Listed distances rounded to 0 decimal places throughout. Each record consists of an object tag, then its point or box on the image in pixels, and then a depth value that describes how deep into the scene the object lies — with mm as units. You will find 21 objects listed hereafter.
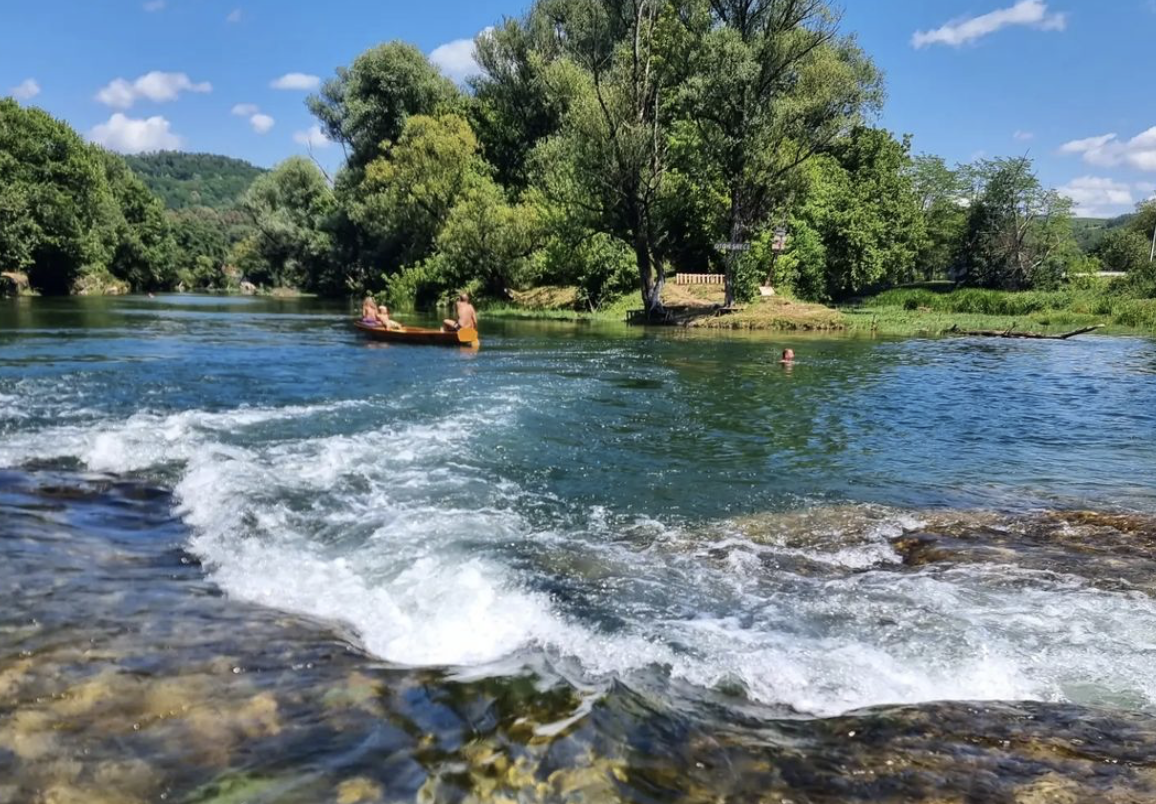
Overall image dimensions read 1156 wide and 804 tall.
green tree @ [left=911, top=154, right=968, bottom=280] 55722
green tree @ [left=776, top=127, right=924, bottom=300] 43531
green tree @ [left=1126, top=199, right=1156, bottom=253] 78188
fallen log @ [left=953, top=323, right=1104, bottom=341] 30422
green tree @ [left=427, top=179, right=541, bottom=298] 44562
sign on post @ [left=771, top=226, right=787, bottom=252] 37062
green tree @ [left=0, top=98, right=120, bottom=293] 54281
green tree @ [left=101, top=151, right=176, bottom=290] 78500
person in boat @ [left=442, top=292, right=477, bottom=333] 24281
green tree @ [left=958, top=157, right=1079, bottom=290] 50625
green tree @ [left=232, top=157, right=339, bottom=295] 69750
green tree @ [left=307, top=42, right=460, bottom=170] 56062
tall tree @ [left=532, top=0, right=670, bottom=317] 33531
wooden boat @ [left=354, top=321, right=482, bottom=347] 24047
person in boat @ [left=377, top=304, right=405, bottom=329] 26733
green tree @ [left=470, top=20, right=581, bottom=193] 54156
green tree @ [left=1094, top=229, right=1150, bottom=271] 71125
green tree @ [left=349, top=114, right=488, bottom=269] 48469
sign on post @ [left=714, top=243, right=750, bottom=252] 34562
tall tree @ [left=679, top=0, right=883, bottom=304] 31812
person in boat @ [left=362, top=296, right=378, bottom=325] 27594
